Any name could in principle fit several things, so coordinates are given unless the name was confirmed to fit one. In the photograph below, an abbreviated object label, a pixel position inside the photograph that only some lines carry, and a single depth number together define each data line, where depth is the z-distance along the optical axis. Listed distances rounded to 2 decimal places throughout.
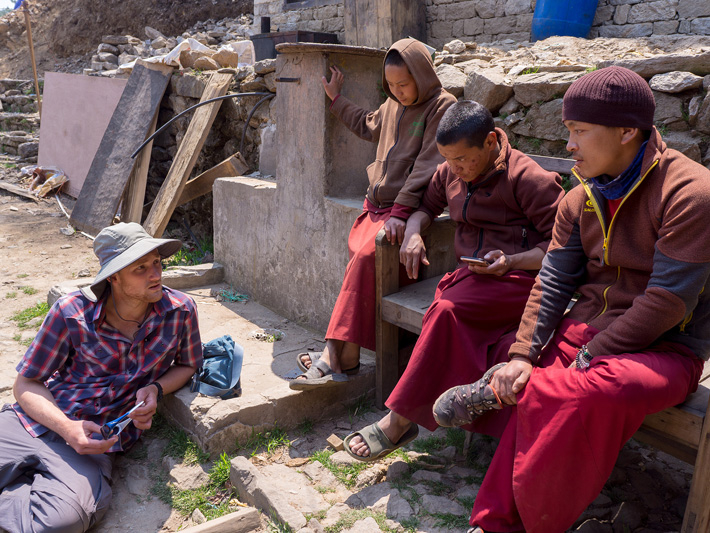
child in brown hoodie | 3.09
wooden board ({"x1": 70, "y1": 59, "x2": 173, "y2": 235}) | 7.21
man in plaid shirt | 2.44
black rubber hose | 5.56
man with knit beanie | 1.84
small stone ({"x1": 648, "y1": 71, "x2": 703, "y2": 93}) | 3.03
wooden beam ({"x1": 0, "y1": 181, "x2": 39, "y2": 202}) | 8.72
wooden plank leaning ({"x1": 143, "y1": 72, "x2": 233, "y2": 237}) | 6.29
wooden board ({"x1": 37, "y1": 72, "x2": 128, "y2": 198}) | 8.33
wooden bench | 1.87
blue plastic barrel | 6.55
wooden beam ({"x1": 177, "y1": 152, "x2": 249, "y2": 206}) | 5.82
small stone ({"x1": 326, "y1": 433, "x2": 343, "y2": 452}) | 2.99
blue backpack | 3.10
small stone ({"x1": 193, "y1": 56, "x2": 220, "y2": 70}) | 7.11
